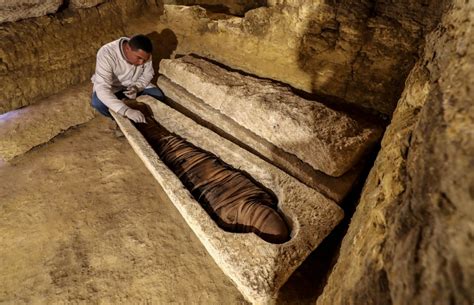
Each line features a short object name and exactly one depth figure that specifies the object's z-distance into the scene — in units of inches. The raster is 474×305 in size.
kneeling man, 150.5
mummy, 91.6
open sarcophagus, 81.0
